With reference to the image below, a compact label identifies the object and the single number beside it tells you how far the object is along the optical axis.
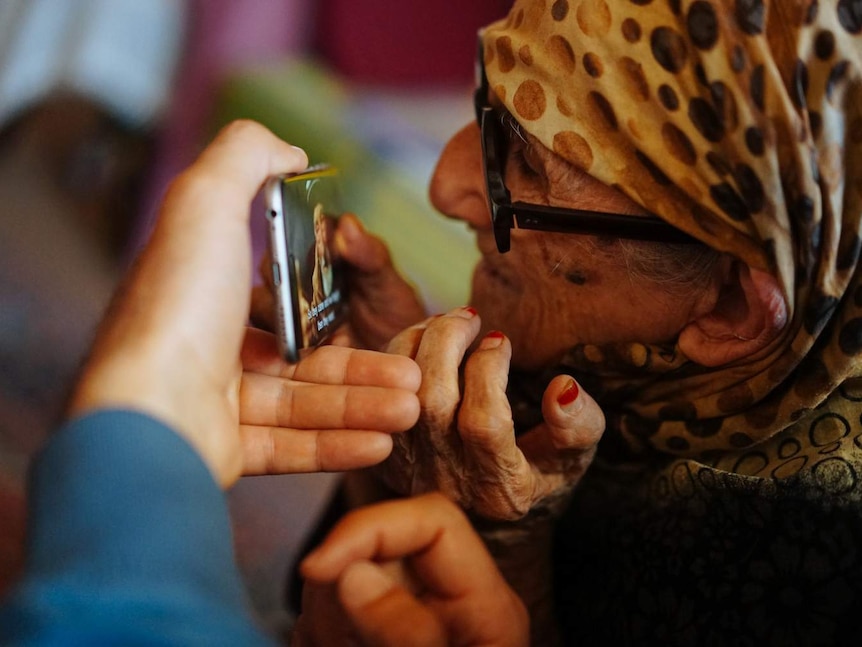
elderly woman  0.64
